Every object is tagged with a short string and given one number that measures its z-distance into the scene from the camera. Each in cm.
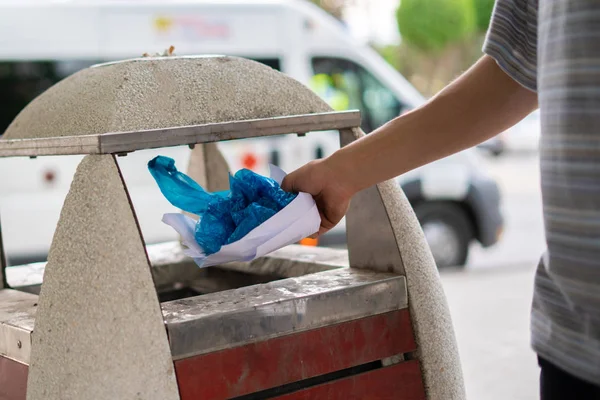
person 123
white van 692
